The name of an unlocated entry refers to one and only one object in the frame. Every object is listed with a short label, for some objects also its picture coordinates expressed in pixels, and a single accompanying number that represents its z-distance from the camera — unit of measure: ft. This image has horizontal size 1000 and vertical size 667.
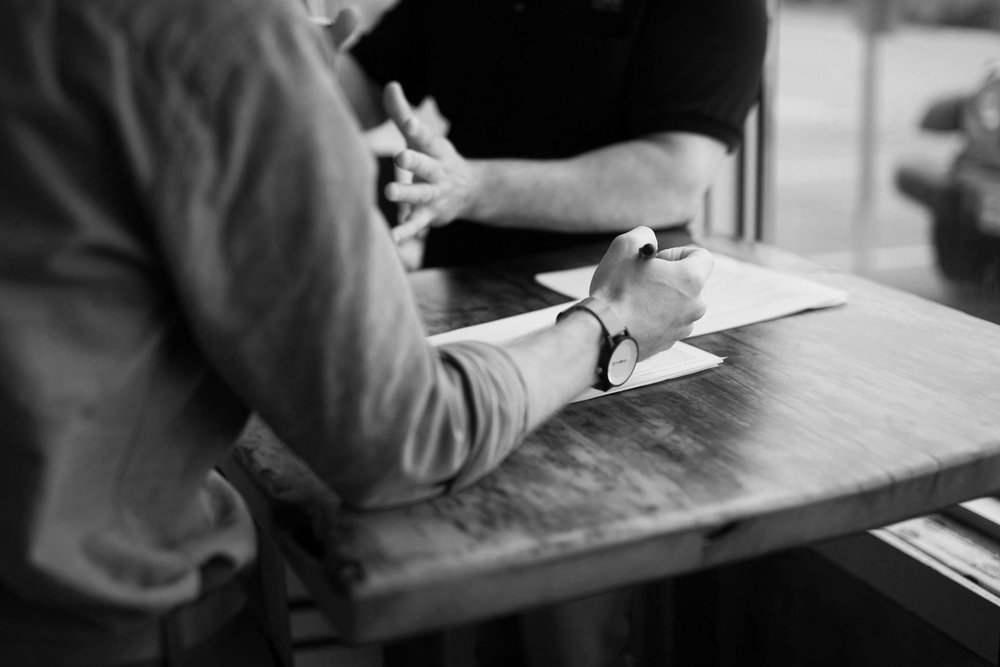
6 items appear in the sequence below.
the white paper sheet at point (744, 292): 4.24
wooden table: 2.49
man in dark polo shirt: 5.38
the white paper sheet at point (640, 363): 3.62
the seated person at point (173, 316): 2.17
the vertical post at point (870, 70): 11.40
